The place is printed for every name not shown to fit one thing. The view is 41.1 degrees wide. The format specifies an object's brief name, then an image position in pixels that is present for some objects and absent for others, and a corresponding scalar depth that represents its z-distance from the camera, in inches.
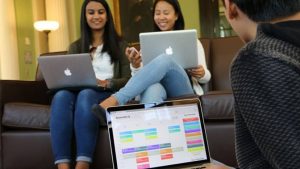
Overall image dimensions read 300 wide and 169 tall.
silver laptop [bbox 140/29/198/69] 71.2
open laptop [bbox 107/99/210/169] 47.5
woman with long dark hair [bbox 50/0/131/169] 69.9
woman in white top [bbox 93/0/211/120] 64.6
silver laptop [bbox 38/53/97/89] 71.5
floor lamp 160.6
